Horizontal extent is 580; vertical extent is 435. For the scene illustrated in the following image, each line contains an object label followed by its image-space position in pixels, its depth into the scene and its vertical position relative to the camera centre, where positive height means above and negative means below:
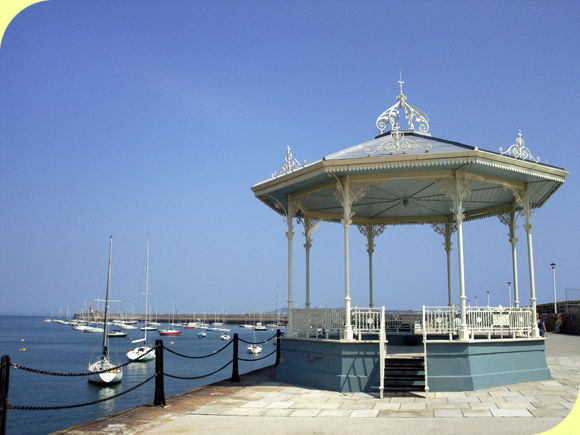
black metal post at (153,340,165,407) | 10.68 -1.65
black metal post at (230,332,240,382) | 14.22 -1.74
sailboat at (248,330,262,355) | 57.31 -5.27
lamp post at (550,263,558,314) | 39.83 +0.08
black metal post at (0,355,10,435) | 7.21 -1.22
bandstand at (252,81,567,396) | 11.73 -0.14
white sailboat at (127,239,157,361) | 46.58 -4.86
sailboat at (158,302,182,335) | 106.38 -6.42
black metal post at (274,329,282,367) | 15.06 -1.33
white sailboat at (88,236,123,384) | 32.19 -4.69
